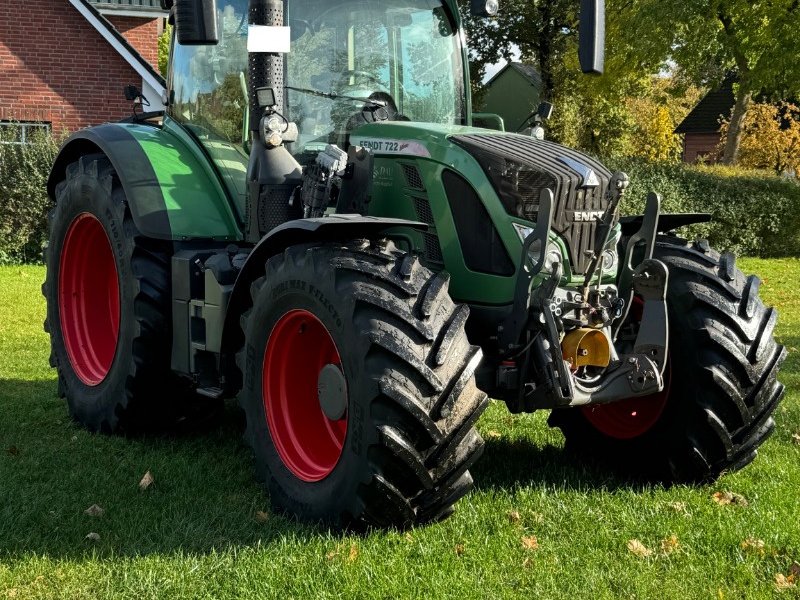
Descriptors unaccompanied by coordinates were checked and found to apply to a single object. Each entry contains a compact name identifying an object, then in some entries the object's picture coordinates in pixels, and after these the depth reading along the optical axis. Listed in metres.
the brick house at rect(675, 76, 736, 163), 43.00
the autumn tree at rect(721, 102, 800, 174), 31.97
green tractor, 3.83
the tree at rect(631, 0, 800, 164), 21.14
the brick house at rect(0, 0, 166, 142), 18.53
